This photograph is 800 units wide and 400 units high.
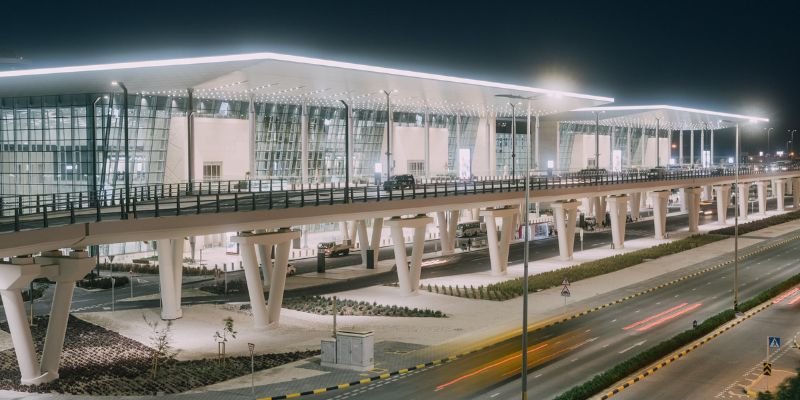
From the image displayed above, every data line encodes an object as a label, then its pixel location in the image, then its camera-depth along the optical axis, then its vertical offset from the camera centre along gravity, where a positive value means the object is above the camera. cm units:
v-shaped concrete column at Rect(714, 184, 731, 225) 10631 -381
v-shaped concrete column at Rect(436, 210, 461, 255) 7469 -540
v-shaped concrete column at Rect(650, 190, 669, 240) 8838 -422
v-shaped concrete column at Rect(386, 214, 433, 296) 5012 -465
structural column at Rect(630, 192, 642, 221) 11769 -478
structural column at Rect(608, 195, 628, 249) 7930 -454
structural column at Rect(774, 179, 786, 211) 13073 -298
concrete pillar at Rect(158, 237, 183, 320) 4356 -512
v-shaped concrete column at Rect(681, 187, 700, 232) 9512 -383
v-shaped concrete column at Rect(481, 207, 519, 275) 6000 -489
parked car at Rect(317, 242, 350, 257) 7306 -635
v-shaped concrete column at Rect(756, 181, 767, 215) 12500 -365
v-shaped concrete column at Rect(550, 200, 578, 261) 6919 -433
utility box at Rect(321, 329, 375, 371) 3228 -653
